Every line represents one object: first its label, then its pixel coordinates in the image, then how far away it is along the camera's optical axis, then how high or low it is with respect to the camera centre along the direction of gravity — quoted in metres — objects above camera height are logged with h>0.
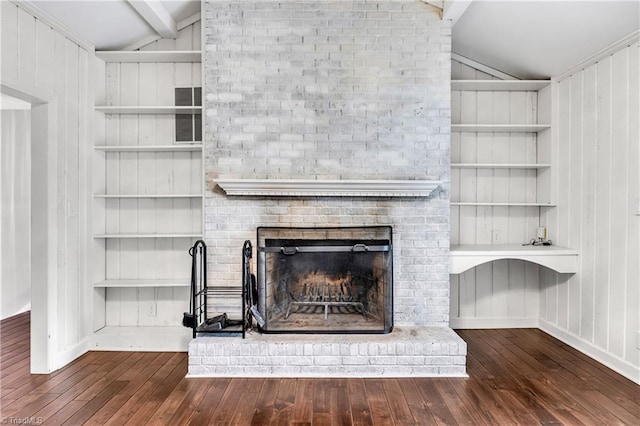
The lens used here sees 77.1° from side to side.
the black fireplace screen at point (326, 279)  3.02 -0.53
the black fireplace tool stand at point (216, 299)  2.90 -0.67
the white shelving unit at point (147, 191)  3.53 +0.18
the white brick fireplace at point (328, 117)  3.09 +0.73
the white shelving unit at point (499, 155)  3.82 +0.55
